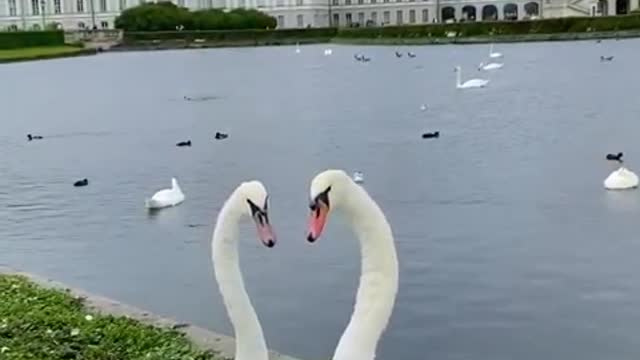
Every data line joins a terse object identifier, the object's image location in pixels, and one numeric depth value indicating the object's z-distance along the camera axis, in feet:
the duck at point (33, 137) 101.05
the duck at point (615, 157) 64.63
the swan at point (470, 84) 129.39
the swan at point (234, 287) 18.07
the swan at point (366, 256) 16.29
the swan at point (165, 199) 58.29
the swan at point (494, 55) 189.37
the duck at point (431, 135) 83.05
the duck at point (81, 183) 70.13
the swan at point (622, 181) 55.47
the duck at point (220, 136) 91.71
